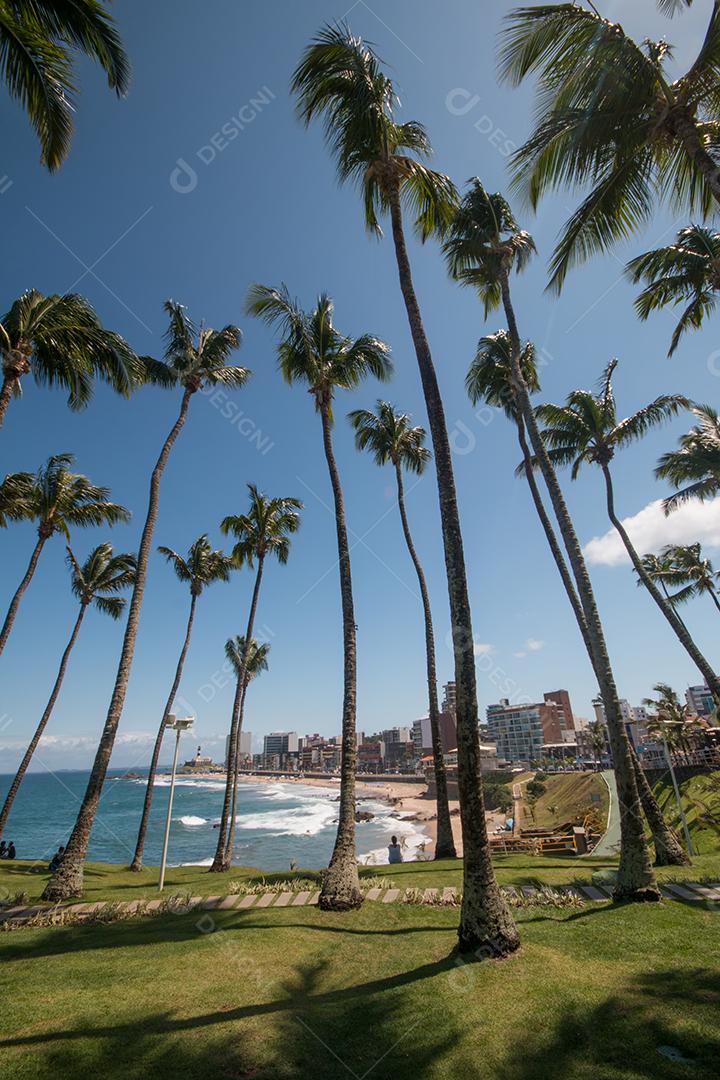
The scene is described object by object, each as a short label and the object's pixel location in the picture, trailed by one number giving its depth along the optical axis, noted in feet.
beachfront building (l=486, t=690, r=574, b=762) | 431.43
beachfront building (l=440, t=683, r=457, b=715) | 473.47
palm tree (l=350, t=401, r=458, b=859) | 57.47
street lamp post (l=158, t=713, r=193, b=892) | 47.83
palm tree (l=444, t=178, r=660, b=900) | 27.86
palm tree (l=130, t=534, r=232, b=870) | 80.94
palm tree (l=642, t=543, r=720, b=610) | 112.37
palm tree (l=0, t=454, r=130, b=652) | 55.06
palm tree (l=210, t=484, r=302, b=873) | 71.92
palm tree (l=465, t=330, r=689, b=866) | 41.81
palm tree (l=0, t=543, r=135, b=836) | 81.76
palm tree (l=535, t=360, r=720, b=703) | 59.98
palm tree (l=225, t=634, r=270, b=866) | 106.83
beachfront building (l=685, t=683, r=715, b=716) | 567.18
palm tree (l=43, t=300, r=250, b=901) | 37.09
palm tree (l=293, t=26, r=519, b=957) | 24.25
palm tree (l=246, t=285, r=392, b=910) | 43.32
